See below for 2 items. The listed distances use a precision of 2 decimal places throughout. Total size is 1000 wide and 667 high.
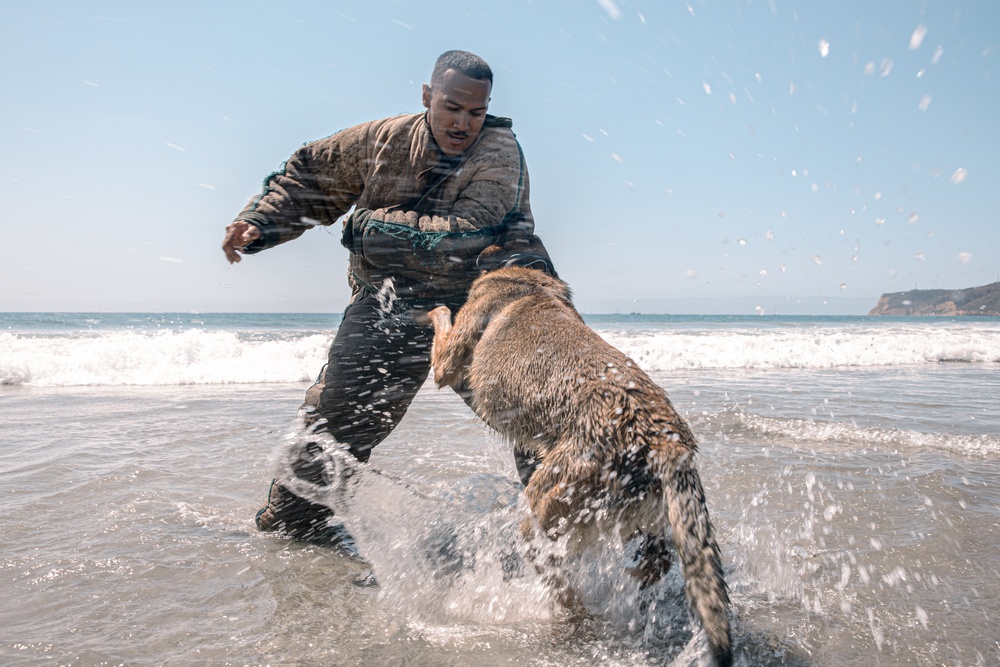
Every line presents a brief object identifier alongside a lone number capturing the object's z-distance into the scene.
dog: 2.06
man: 3.11
